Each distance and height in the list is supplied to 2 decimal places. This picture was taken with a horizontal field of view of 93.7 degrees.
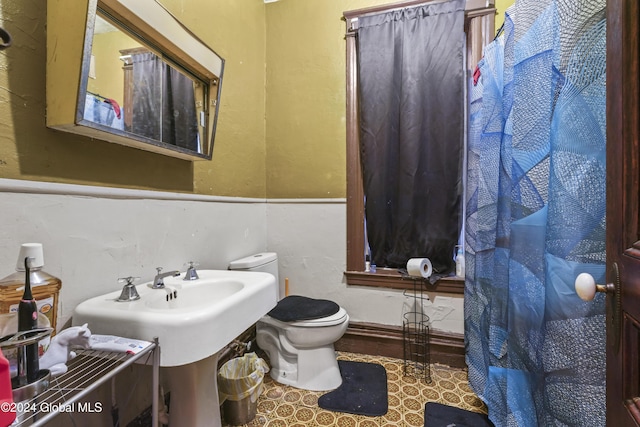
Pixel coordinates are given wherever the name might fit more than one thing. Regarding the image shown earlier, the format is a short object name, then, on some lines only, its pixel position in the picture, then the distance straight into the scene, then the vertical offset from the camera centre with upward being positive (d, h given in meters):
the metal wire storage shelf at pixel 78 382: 0.54 -0.35
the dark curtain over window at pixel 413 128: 1.84 +0.55
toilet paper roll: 1.78 -0.31
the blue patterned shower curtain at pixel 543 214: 0.76 +0.00
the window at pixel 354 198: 2.01 +0.12
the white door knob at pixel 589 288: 0.56 -0.14
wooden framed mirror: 0.85 +0.50
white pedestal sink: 0.79 -0.31
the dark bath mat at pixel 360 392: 1.49 -0.95
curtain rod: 1.81 +1.33
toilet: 1.62 -0.72
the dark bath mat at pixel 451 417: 1.38 -0.96
